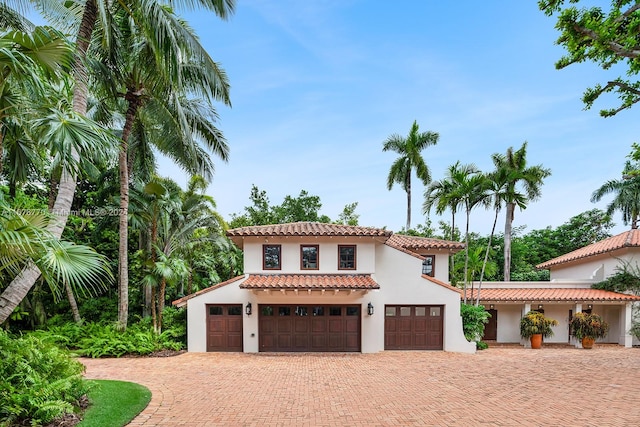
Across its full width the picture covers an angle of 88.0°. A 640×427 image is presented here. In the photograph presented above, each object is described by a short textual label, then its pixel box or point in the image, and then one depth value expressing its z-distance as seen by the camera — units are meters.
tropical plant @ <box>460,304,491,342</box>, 15.38
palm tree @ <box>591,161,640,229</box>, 25.64
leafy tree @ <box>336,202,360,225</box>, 30.33
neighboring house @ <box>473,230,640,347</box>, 17.36
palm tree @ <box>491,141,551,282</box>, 17.43
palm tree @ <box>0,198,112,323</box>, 5.08
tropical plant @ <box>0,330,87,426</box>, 5.84
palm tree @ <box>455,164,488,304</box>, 16.27
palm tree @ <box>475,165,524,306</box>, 17.00
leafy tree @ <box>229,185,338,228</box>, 28.61
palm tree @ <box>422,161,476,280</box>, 16.53
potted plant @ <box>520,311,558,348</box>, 16.62
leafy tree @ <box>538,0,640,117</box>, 5.28
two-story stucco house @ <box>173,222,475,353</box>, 15.05
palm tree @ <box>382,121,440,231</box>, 27.36
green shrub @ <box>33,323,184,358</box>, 13.30
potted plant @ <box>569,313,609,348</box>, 16.42
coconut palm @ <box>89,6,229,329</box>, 10.31
